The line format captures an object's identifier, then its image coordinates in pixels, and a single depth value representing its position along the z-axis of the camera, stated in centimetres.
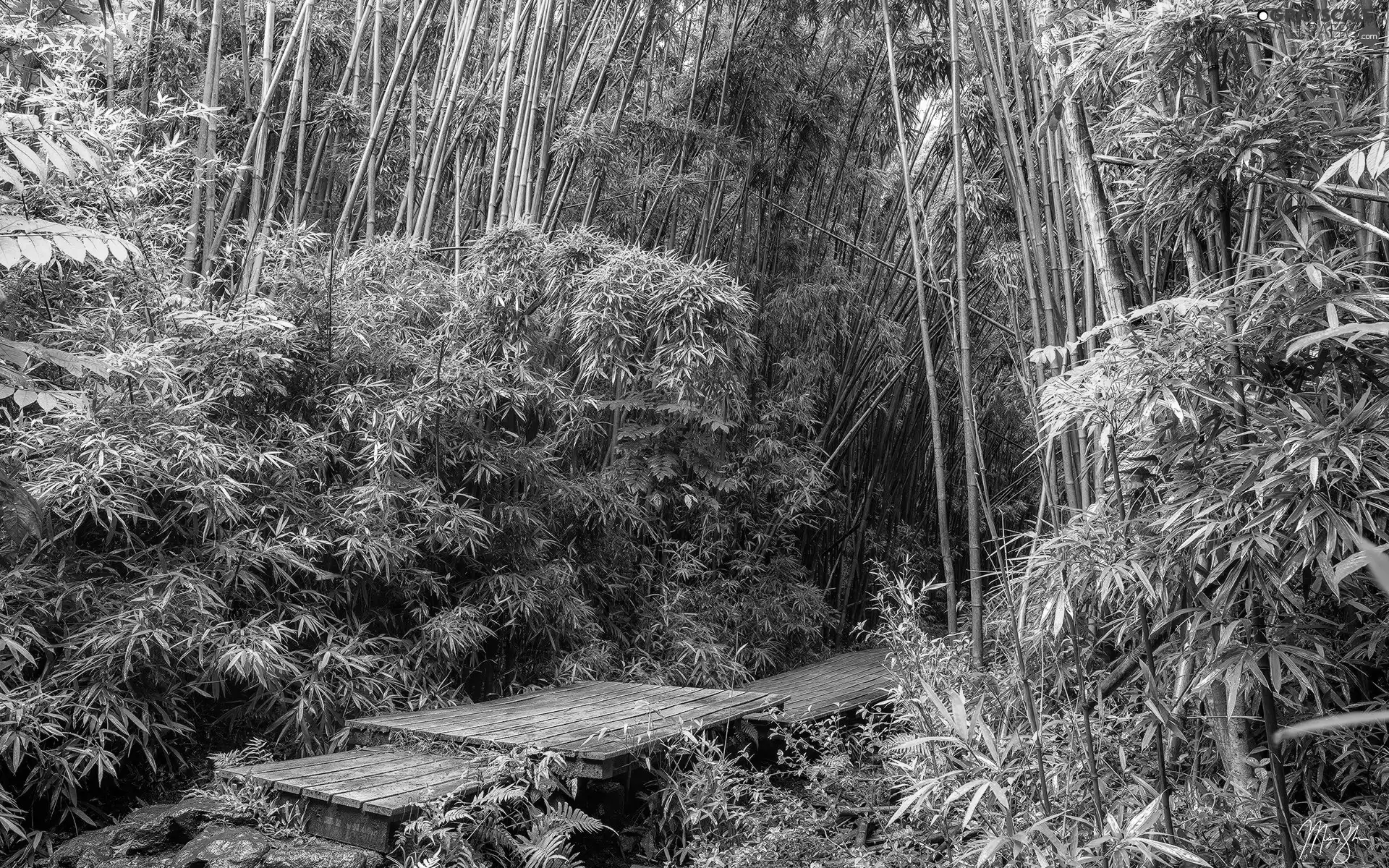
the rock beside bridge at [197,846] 204
